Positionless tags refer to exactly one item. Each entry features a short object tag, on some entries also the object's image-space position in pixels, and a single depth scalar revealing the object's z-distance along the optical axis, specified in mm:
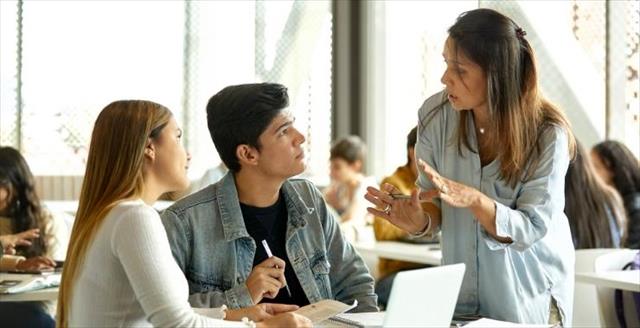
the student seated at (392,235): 5484
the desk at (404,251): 5158
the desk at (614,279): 3609
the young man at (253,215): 2703
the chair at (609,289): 3955
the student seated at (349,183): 7121
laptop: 2118
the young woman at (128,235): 2111
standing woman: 2734
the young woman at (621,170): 5430
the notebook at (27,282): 3611
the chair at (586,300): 3922
